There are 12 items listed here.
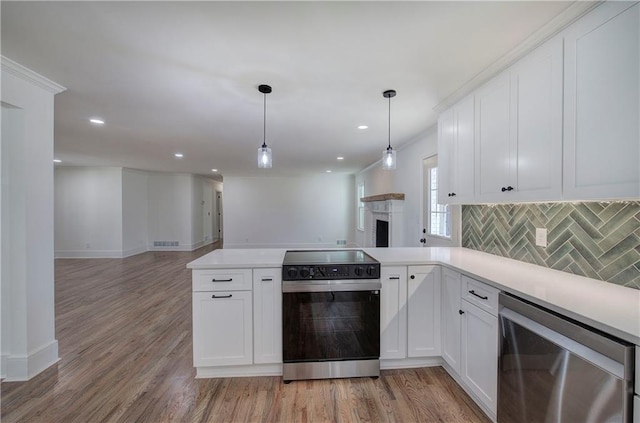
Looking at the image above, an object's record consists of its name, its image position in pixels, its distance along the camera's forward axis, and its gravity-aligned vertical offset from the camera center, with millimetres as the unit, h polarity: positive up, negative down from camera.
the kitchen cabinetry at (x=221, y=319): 2123 -879
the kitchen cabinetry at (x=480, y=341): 1655 -882
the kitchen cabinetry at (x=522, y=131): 1532 +516
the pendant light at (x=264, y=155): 2385 +483
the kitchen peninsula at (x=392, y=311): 1930 -820
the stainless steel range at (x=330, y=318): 2109 -873
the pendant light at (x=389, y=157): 2516 +482
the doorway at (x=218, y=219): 10703 -455
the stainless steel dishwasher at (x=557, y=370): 1006 -711
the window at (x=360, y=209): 7951 -14
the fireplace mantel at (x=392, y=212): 4492 -59
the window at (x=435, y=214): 3293 -70
